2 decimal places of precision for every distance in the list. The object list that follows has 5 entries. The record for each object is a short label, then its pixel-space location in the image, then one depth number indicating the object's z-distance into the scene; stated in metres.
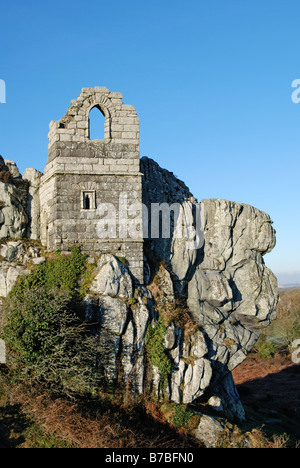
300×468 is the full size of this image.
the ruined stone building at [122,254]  18.03
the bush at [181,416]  16.89
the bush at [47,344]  15.21
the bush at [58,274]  17.66
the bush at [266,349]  50.09
